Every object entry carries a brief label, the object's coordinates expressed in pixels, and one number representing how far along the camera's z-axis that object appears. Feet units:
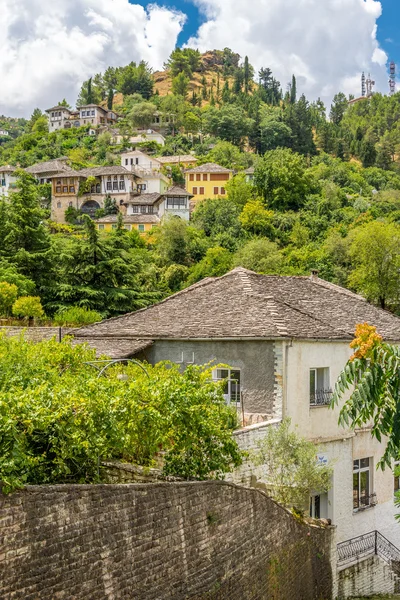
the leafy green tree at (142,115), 517.14
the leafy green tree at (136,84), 641.40
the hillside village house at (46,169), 387.04
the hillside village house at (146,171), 369.91
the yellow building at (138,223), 319.06
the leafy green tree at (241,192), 314.35
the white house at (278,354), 65.16
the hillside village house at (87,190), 364.38
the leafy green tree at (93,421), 27.91
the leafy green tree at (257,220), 284.80
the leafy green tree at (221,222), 274.98
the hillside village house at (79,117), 533.14
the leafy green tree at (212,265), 232.32
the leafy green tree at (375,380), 31.04
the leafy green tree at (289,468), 56.65
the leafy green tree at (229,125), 485.56
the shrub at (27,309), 112.98
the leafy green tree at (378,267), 188.85
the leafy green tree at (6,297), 118.62
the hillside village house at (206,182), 363.97
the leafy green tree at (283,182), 309.22
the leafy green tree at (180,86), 638.94
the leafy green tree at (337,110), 573.74
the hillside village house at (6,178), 402.72
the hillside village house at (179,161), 407.44
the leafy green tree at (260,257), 230.89
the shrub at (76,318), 97.81
